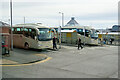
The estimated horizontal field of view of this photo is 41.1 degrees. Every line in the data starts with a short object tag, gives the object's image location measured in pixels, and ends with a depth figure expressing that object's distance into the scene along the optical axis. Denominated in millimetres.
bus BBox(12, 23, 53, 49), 17869
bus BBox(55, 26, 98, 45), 26644
